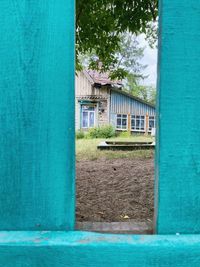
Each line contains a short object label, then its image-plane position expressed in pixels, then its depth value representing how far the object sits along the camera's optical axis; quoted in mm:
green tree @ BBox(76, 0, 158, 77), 2742
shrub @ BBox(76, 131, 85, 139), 15280
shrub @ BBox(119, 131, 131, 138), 16816
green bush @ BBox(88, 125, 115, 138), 15539
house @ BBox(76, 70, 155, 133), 18938
